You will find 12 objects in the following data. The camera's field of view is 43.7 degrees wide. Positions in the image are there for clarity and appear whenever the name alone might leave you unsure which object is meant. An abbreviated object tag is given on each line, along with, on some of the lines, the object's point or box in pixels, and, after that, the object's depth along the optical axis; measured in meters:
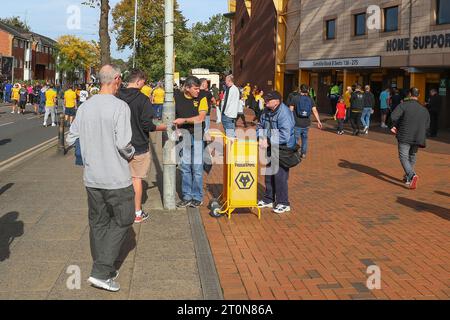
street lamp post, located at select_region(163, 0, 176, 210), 7.53
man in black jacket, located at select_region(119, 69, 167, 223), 6.58
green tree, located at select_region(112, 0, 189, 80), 57.69
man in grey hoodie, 4.47
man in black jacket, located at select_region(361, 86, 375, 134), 19.39
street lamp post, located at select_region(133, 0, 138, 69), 48.06
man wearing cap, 7.35
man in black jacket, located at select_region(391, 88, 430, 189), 9.89
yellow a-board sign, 7.23
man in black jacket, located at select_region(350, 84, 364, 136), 19.12
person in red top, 19.47
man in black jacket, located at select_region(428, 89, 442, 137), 18.97
